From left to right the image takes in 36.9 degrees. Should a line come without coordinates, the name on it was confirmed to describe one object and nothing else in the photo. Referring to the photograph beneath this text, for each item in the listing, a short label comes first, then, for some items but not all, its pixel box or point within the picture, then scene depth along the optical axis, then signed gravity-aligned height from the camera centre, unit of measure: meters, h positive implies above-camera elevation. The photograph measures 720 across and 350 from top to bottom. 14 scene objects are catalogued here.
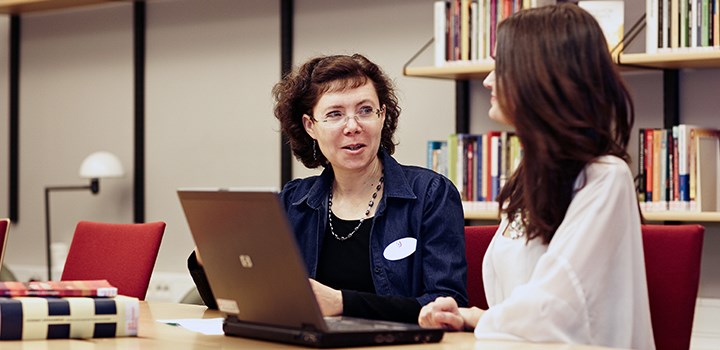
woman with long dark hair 1.96 -0.05
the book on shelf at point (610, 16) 3.90 +0.52
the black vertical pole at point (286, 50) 5.18 +0.52
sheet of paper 2.14 -0.35
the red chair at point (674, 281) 2.22 -0.25
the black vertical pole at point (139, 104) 5.75 +0.28
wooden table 1.87 -0.34
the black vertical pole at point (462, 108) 4.61 +0.22
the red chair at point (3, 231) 3.27 -0.23
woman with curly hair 2.61 -0.11
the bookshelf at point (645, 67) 3.70 +0.34
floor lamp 5.54 -0.06
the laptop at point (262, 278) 1.81 -0.21
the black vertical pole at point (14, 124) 6.27 +0.18
